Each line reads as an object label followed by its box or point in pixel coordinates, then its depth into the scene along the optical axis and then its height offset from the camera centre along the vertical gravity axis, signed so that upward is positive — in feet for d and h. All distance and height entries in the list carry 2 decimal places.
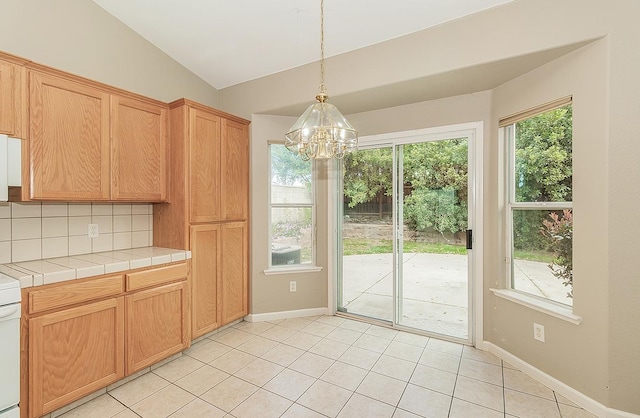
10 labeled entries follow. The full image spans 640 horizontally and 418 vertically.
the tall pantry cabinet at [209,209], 9.30 -0.06
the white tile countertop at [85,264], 6.18 -1.35
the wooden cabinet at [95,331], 5.99 -2.88
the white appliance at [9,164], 6.20 +0.90
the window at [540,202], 7.52 +0.14
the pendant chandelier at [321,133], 5.90 +1.46
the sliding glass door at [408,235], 10.12 -1.03
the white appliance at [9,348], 5.46 -2.58
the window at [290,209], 12.08 -0.08
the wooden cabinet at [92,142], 6.87 +1.67
